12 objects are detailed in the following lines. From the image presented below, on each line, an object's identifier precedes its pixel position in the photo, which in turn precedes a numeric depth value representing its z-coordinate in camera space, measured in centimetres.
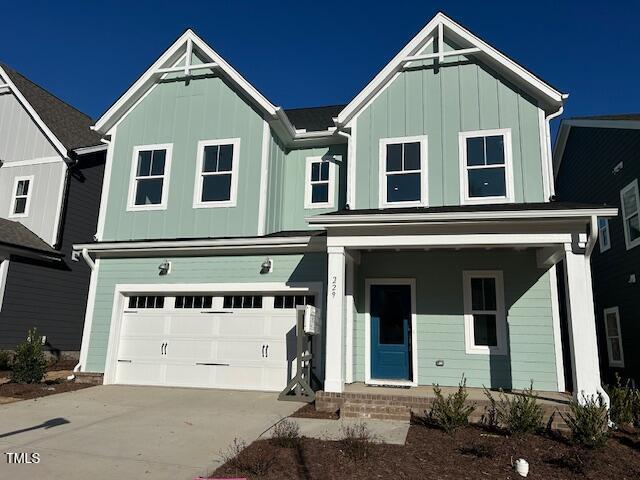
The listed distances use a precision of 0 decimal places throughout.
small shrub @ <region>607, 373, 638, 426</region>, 756
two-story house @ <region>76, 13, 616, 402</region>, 943
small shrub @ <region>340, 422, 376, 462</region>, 585
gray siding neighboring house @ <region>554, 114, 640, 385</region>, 1185
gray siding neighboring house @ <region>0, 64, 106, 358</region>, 1348
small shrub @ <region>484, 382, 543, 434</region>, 680
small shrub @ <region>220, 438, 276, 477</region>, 532
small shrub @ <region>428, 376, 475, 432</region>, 702
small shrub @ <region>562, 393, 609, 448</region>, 632
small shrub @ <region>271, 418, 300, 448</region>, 627
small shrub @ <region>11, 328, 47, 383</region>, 1039
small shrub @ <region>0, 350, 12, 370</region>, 1224
